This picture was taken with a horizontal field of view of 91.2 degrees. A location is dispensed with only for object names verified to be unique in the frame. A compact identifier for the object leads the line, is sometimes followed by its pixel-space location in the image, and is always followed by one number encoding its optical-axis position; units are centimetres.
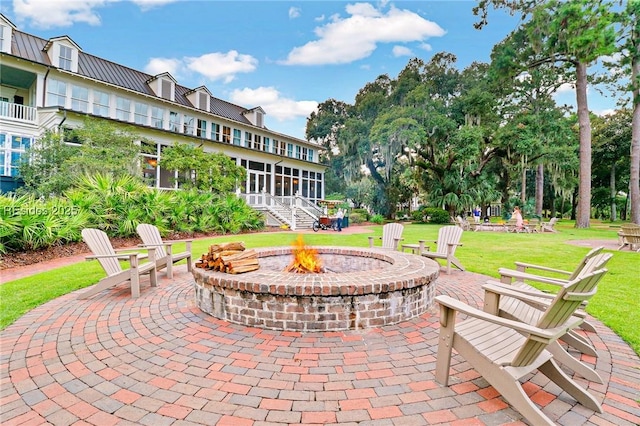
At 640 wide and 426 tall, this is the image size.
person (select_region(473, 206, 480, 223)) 2227
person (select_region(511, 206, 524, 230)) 1603
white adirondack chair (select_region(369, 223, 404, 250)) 715
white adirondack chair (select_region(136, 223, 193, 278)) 541
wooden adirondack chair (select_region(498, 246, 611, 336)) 227
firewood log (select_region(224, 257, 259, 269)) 376
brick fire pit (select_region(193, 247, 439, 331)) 320
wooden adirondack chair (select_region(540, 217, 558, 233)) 1611
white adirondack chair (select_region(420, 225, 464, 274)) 604
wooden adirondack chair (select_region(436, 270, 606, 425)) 185
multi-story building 1430
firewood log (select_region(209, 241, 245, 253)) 407
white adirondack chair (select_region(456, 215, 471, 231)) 1717
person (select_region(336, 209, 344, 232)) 1745
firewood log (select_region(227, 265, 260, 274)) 370
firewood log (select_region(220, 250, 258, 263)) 382
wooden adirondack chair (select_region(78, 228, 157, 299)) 419
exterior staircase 1947
